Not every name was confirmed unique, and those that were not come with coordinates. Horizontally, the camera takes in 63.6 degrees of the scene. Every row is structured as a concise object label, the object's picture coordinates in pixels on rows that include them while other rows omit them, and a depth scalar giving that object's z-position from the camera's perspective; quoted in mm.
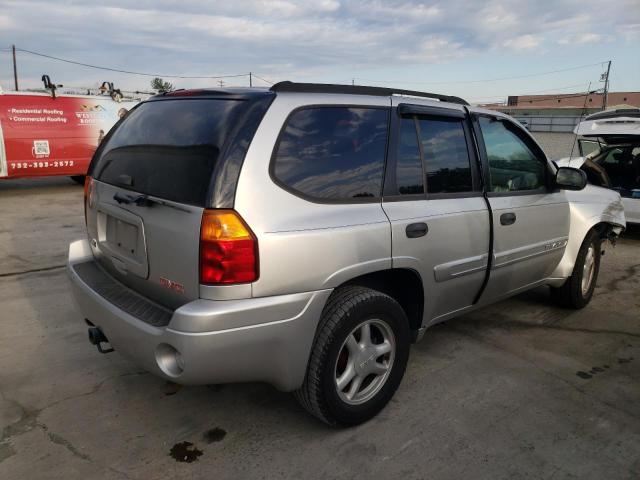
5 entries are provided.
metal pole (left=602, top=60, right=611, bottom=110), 29969
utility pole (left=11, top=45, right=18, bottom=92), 44281
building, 27219
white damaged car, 7098
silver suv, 2219
